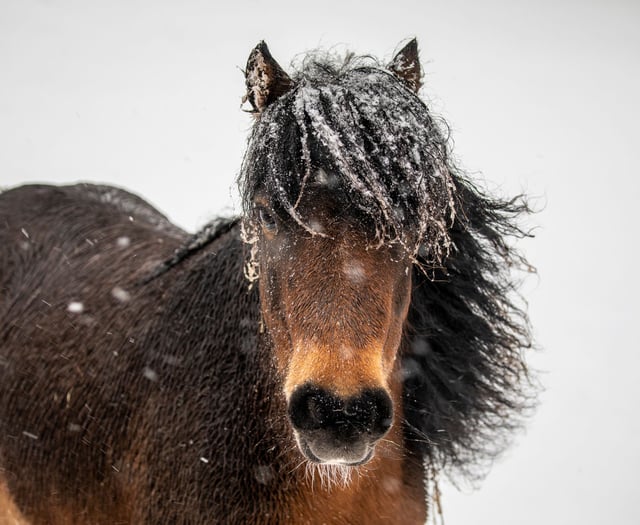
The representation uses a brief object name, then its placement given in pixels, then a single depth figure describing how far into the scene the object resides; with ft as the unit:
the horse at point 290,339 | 11.91
